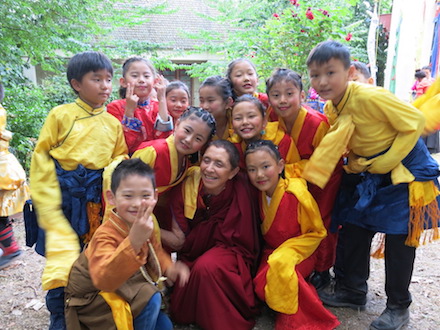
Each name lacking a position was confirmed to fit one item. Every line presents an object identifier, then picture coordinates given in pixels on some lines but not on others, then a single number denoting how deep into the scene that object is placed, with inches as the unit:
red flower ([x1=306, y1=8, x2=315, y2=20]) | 199.0
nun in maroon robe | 89.1
